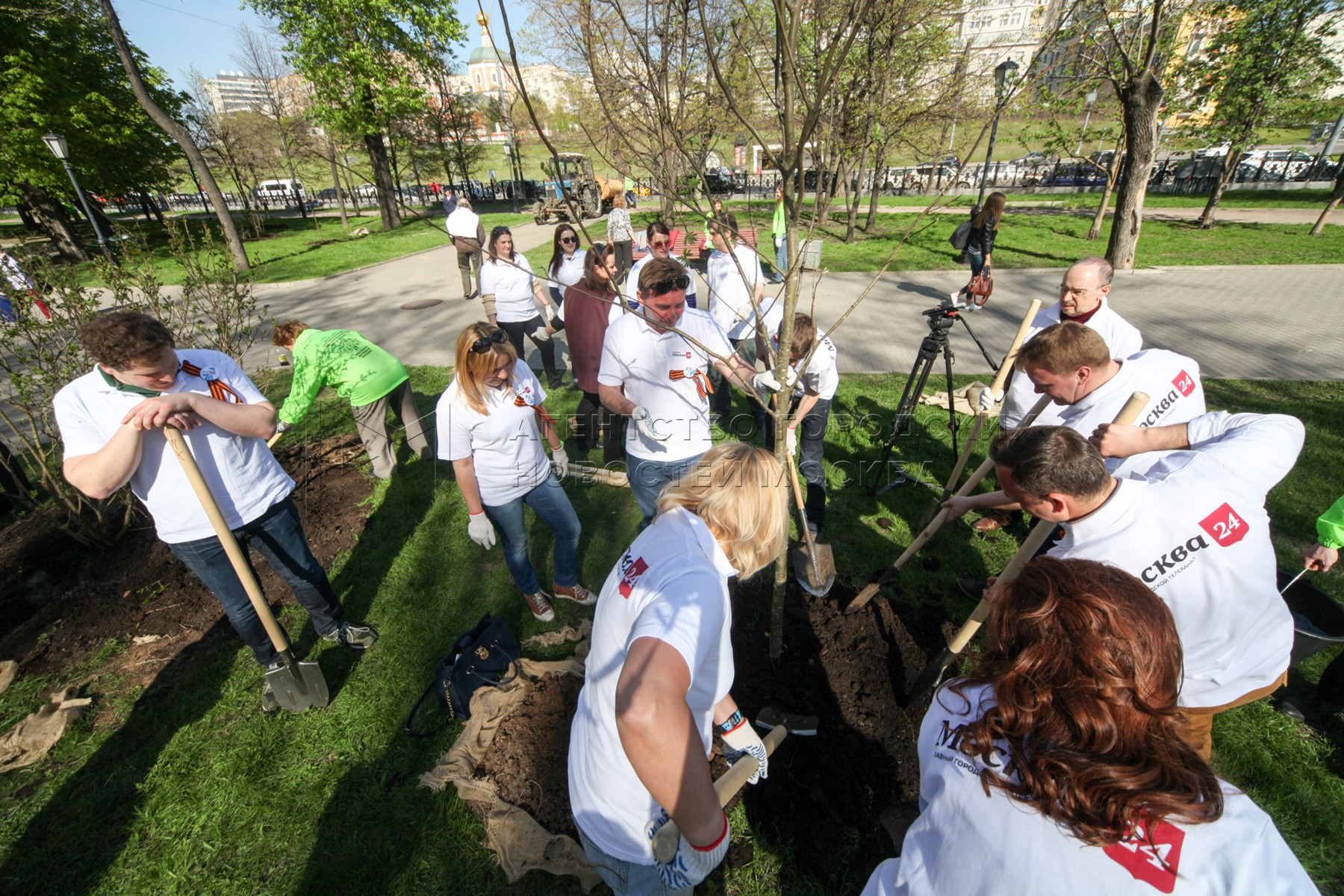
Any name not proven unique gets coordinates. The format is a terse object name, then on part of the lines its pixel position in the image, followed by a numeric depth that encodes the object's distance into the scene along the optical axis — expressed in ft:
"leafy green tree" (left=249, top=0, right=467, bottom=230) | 66.18
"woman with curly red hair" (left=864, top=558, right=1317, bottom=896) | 3.12
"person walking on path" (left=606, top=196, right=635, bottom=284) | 29.19
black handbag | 9.58
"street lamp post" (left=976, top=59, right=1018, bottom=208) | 24.86
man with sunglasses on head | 10.12
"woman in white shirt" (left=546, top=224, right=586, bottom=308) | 21.18
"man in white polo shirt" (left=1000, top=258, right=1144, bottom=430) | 11.40
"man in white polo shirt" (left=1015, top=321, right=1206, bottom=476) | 8.59
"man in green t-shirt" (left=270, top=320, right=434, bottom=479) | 14.39
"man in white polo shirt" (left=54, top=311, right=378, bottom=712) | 7.40
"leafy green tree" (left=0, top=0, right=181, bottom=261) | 49.57
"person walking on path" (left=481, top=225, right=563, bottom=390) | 20.38
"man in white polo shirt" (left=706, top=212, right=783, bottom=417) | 15.72
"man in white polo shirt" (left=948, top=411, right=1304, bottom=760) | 5.82
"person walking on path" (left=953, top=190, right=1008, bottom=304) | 27.94
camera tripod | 13.39
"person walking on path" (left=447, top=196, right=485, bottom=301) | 30.83
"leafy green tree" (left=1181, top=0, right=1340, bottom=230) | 41.11
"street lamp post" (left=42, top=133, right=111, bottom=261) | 38.99
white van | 112.93
